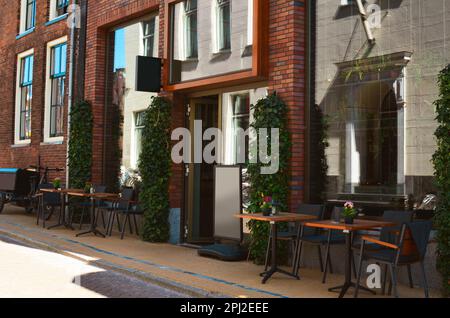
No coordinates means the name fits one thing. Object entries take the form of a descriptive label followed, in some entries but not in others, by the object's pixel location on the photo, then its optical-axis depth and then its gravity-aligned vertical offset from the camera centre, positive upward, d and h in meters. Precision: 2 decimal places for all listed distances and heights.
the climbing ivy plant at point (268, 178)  7.66 +0.02
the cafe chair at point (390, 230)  5.99 -0.51
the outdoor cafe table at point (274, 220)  6.50 -0.47
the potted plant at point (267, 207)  6.81 -0.32
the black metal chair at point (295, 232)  6.98 -0.66
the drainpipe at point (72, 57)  13.23 +2.76
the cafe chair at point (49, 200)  11.89 -0.48
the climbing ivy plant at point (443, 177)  5.77 +0.05
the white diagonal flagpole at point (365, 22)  7.20 +2.01
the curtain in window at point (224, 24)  9.02 +2.47
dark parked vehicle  14.14 -0.21
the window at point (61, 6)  14.63 +4.41
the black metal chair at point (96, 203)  11.49 -0.51
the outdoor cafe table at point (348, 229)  5.70 -0.48
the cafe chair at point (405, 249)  5.44 -0.66
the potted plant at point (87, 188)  10.77 -0.20
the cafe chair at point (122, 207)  10.41 -0.54
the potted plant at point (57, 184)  11.58 -0.14
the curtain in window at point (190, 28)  9.79 +2.59
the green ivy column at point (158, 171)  10.02 +0.13
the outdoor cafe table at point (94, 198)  10.52 -0.38
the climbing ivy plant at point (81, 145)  12.47 +0.71
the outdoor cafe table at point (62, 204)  11.39 -0.55
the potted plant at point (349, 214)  5.87 -0.34
